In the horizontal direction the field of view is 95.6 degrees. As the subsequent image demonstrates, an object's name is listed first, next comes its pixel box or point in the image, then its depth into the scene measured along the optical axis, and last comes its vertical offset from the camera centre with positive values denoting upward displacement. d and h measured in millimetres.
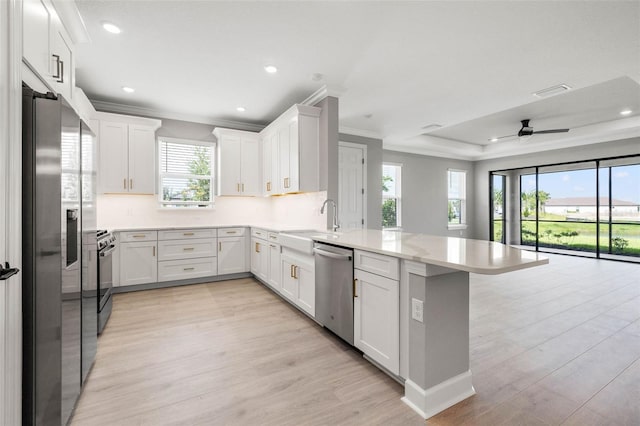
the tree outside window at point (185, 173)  4758 +677
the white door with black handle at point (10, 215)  1183 -11
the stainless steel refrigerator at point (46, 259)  1308 -220
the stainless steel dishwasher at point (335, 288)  2373 -668
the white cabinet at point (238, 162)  4879 +868
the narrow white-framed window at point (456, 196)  8273 +483
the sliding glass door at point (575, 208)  6102 +113
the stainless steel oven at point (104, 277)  2605 -615
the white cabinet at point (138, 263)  4035 -708
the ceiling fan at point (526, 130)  5217 +1537
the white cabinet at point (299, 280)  2979 -745
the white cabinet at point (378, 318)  1912 -759
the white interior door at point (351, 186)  5773 +551
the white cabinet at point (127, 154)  4109 +861
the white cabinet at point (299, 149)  3812 +871
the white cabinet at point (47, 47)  1510 +1028
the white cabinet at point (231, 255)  4668 -697
